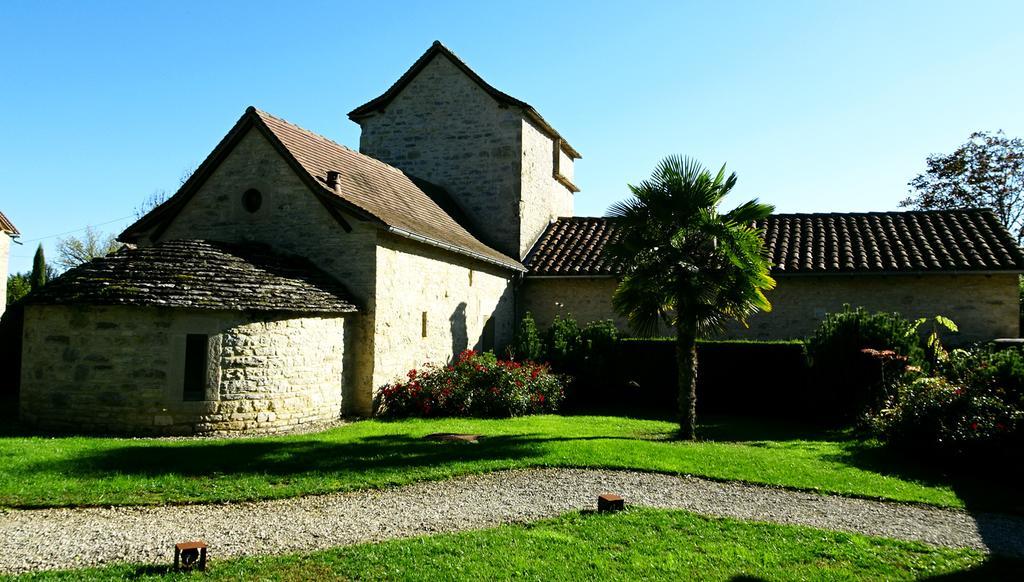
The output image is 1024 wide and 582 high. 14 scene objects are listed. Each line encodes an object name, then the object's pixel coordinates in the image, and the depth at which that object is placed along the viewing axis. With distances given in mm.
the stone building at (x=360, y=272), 11969
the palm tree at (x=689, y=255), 12359
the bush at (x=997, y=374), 10344
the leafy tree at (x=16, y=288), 31806
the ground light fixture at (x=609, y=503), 7473
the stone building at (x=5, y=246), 25859
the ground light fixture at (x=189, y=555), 5621
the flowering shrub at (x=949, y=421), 9695
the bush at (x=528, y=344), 17938
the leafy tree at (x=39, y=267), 30656
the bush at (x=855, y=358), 13820
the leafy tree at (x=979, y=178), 31391
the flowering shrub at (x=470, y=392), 14896
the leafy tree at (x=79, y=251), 48625
